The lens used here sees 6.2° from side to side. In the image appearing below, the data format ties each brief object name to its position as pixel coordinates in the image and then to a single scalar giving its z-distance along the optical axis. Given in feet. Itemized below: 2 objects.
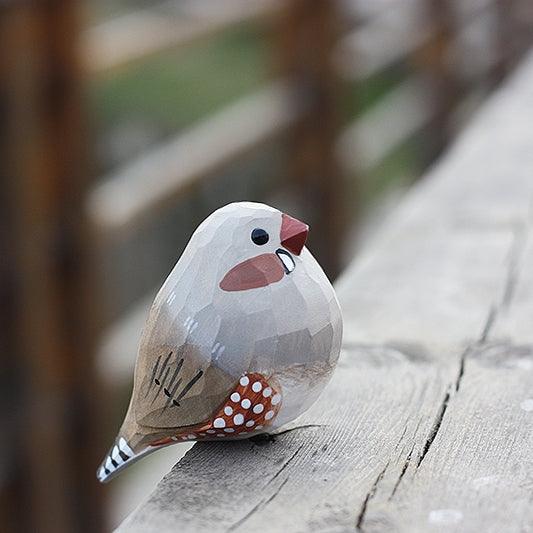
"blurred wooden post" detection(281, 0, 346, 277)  12.66
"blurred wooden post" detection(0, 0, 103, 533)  7.59
